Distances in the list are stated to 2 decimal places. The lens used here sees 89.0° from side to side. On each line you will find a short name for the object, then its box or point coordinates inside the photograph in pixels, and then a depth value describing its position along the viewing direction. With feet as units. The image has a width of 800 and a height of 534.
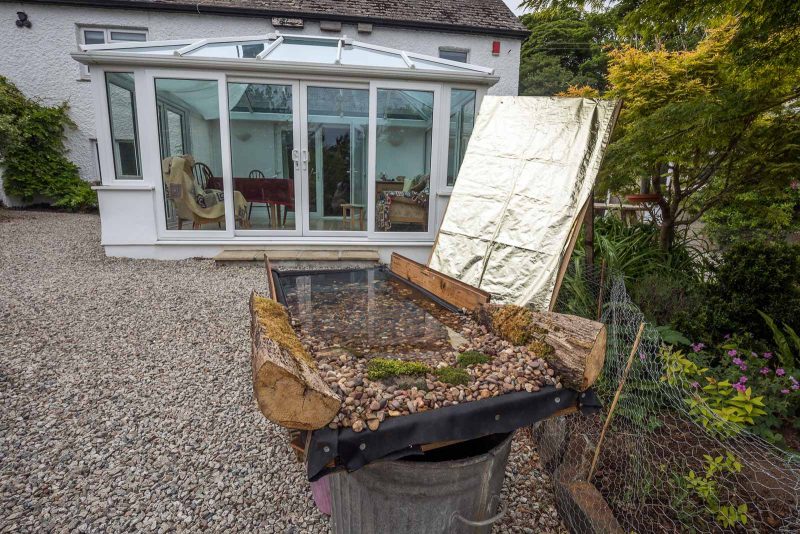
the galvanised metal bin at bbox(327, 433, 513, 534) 4.07
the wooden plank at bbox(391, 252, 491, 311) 7.18
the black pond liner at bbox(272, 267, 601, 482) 3.42
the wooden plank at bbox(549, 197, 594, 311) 10.36
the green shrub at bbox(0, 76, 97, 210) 29.53
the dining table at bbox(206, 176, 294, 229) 18.82
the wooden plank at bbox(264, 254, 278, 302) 7.35
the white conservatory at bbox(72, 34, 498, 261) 16.98
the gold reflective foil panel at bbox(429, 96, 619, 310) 10.80
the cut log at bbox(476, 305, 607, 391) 4.41
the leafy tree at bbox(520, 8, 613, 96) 56.75
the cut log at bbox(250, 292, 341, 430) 3.23
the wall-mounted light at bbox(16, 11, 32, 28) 30.04
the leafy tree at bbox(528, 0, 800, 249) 8.02
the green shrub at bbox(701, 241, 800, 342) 7.66
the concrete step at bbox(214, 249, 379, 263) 17.42
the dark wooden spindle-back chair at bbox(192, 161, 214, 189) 18.43
